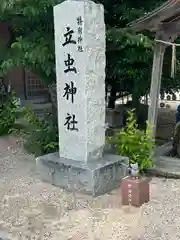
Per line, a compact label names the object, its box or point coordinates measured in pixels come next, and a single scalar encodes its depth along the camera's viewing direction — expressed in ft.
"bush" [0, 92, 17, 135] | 27.66
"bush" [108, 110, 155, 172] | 18.03
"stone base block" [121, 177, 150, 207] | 14.67
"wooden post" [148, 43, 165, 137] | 19.29
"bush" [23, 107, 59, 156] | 22.37
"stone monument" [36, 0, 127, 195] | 16.12
